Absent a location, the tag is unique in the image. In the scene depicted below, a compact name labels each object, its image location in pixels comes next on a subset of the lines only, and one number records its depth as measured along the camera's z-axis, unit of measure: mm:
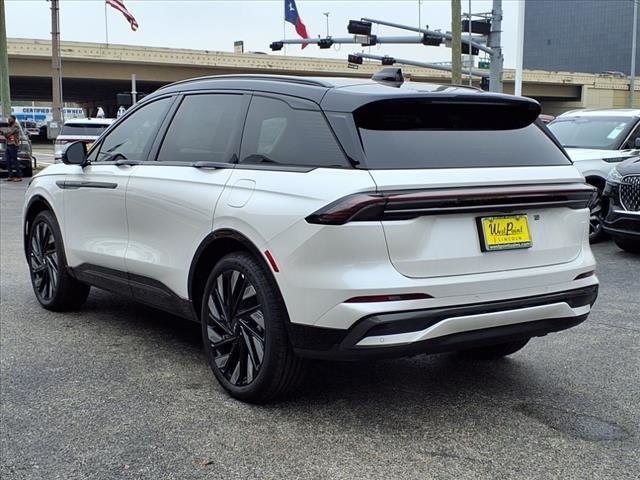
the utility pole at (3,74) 28016
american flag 33625
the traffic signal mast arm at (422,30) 28831
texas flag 48062
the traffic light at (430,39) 30953
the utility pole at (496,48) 23094
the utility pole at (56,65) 29438
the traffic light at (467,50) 43094
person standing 21219
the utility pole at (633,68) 47603
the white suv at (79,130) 22586
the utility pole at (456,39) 22828
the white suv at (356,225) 3555
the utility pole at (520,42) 22652
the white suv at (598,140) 10555
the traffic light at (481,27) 28578
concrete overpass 54406
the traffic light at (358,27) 30141
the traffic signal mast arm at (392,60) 33250
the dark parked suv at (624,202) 8977
